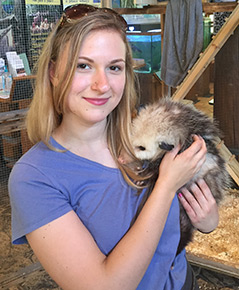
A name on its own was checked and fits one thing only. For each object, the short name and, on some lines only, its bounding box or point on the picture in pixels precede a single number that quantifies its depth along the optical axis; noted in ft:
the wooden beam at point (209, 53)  9.13
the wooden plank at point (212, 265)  7.25
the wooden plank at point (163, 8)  9.37
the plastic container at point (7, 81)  9.55
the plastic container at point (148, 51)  12.11
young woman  2.79
